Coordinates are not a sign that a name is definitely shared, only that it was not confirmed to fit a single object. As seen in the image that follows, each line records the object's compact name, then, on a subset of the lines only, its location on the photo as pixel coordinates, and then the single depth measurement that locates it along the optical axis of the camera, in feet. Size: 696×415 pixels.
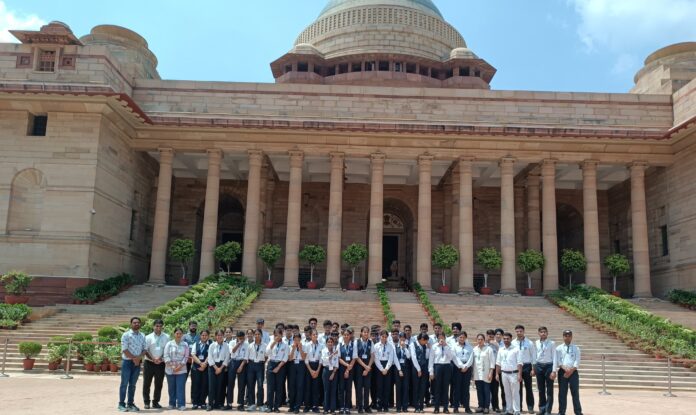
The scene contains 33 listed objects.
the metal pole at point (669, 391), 55.76
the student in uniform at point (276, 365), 42.96
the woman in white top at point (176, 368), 42.14
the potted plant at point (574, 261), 103.49
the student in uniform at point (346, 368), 42.88
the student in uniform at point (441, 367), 44.06
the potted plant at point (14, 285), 80.02
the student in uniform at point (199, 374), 43.16
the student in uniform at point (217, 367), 42.86
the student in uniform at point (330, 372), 42.47
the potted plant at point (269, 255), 103.35
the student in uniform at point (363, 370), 43.13
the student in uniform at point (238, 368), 43.45
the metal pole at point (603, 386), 56.18
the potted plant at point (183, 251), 104.73
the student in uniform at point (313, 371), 43.04
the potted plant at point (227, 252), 102.78
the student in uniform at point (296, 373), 42.68
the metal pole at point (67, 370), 56.58
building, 89.97
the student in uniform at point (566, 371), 41.73
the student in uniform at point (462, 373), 44.50
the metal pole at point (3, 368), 56.70
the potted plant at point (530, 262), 103.04
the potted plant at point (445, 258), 103.24
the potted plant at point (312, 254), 105.50
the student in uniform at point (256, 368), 43.04
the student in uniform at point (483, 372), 44.09
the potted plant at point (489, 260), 103.45
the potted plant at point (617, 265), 105.09
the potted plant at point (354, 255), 105.09
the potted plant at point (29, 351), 59.72
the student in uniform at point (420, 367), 44.39
